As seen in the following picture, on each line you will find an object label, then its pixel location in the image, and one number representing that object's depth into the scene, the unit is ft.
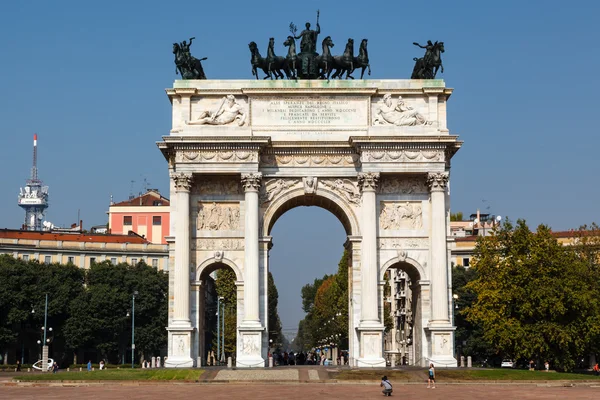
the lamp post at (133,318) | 266.79
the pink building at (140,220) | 386.52
